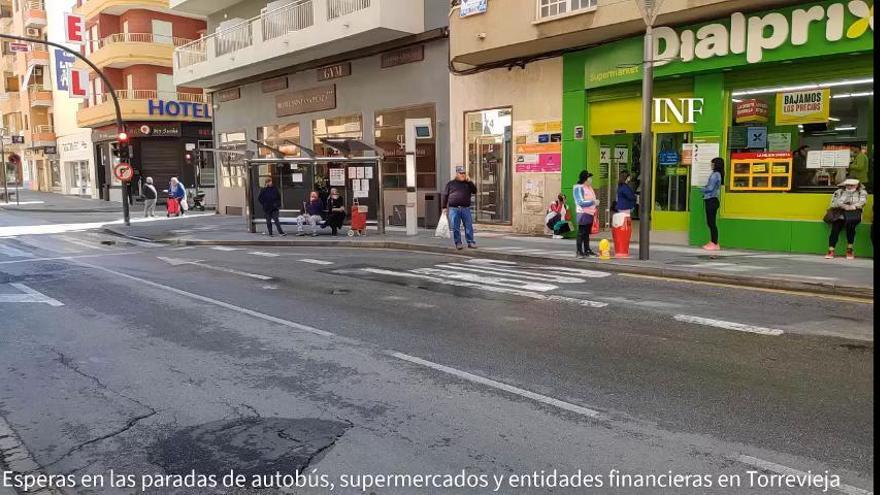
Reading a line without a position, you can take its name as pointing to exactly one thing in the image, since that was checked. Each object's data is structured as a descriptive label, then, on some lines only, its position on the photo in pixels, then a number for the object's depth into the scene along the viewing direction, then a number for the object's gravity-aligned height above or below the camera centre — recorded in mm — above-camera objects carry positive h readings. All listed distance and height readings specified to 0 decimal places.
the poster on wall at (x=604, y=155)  16656 +683
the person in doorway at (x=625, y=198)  13069 -322
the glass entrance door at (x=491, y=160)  18391 +692
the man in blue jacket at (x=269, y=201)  19000 -375
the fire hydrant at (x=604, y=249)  12738 -1299
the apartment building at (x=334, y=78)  19578 +3805
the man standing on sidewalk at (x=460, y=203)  14602 -410
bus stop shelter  18750 +279
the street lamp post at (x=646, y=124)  11938 +1060
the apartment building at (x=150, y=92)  37688 +5793
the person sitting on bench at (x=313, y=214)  19031 -779
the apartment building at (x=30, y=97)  52000 +8061
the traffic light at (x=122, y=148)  23719 +1533
